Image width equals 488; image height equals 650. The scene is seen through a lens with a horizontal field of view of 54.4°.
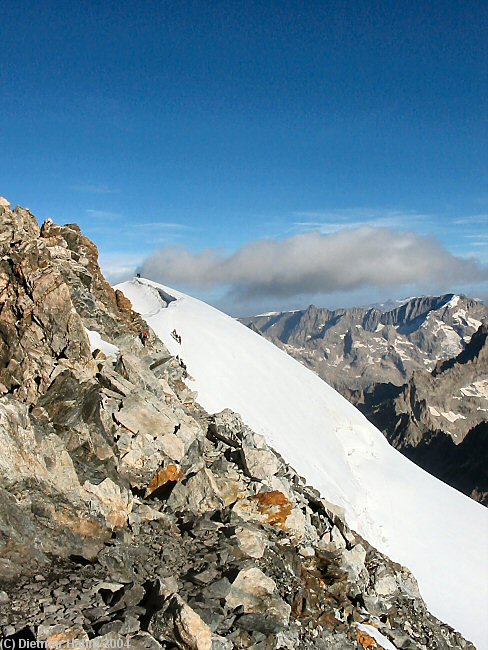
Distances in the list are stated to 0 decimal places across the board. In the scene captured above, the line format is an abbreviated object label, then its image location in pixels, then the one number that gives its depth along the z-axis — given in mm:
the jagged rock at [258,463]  19000
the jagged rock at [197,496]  15086
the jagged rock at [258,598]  10945
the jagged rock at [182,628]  9141
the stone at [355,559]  17091
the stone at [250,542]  13375
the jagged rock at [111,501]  12992
